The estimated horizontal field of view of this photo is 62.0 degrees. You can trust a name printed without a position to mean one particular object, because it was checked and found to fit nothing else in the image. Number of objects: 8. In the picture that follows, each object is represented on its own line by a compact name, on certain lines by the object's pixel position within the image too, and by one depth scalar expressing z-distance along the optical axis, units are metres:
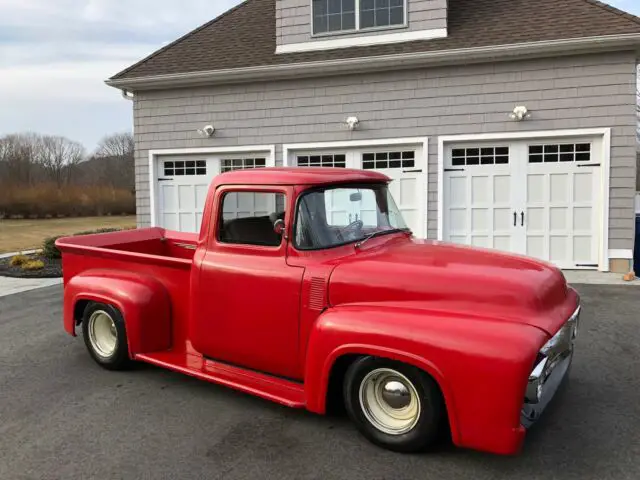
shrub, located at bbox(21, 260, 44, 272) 10.53
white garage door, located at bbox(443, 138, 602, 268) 9.42
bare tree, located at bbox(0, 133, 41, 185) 43.66
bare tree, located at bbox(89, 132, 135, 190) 48.38
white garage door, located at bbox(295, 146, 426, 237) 10.20
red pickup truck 2.95
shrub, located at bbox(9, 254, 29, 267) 10.94
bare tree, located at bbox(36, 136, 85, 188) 50.27
